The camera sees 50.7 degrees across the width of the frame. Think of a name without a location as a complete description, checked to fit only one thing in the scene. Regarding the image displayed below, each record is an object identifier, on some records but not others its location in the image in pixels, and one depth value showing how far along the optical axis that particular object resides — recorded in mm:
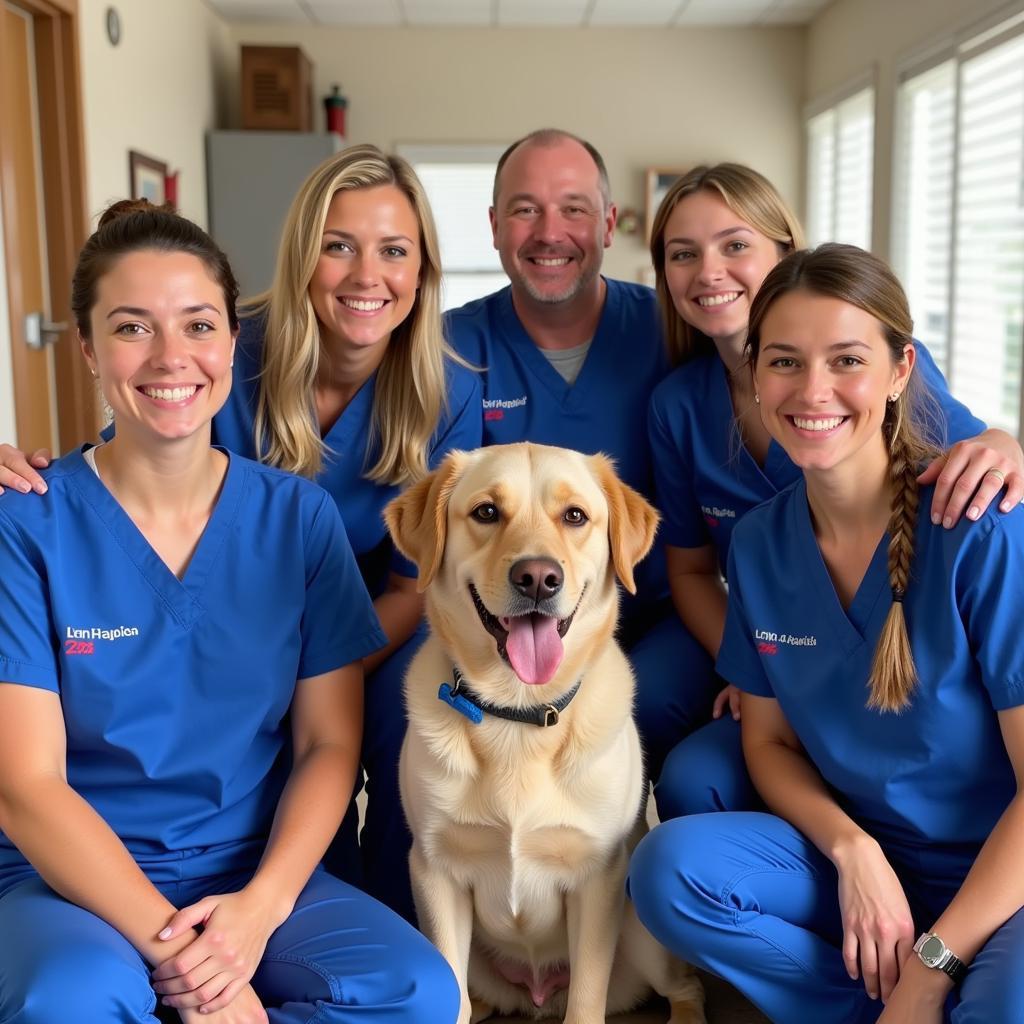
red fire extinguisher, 6867
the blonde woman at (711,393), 2150
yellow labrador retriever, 1577
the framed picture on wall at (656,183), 7286
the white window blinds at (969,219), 4441
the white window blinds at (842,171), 6289
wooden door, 4266
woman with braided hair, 1417
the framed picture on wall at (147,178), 5172
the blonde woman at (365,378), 2086
